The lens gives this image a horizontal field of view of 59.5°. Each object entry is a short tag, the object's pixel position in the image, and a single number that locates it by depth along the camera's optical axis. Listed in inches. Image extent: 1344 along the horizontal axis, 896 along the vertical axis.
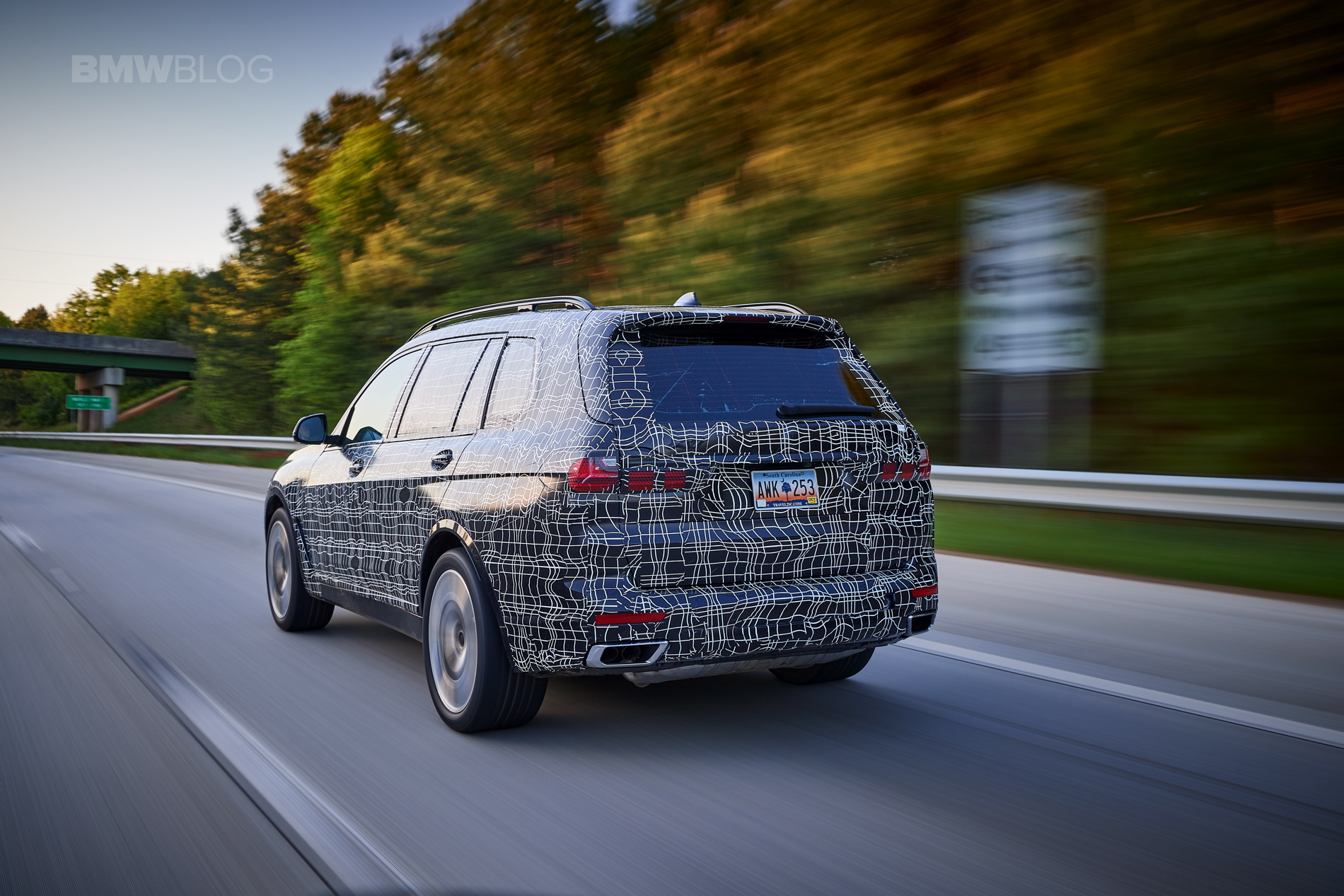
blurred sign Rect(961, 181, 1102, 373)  420.8
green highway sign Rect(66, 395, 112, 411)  3206.2
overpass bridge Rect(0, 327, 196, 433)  2942.9
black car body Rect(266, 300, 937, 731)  167.8
